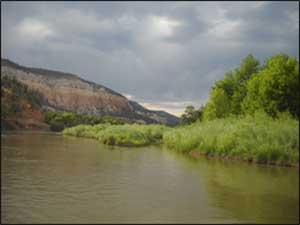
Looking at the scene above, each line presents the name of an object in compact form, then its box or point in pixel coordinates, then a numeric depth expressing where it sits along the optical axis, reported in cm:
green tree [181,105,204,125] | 6412
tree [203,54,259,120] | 4538
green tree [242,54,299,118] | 3003
